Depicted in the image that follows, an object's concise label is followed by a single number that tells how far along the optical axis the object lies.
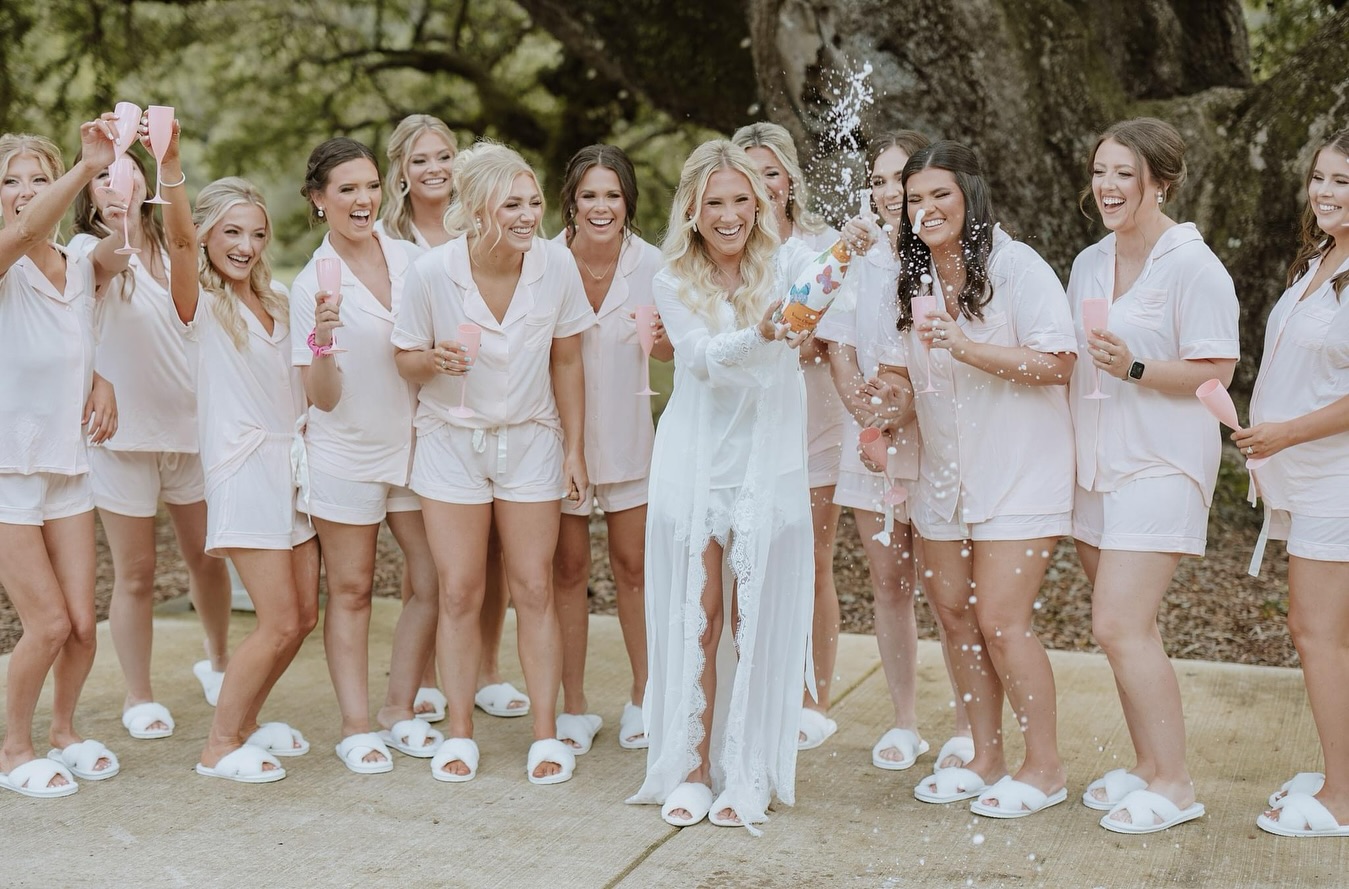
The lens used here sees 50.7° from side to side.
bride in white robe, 4.00
